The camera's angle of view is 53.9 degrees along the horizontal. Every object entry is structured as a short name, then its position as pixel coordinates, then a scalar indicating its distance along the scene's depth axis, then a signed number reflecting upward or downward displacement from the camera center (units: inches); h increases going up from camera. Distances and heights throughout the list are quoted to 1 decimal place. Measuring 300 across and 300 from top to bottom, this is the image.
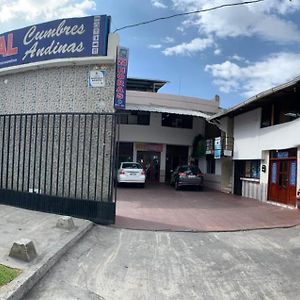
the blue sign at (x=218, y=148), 629.8 +24.8
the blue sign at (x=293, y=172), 440.2 -14.1
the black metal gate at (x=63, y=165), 285.4 -12.5
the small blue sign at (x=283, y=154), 464.7 +13.3
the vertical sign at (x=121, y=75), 299.7 +87.5
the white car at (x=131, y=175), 663.4 -44.2
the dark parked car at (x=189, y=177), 660.6 -43.4
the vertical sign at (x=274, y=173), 491.6 -18.4
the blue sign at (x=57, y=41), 294.2 +117.5
